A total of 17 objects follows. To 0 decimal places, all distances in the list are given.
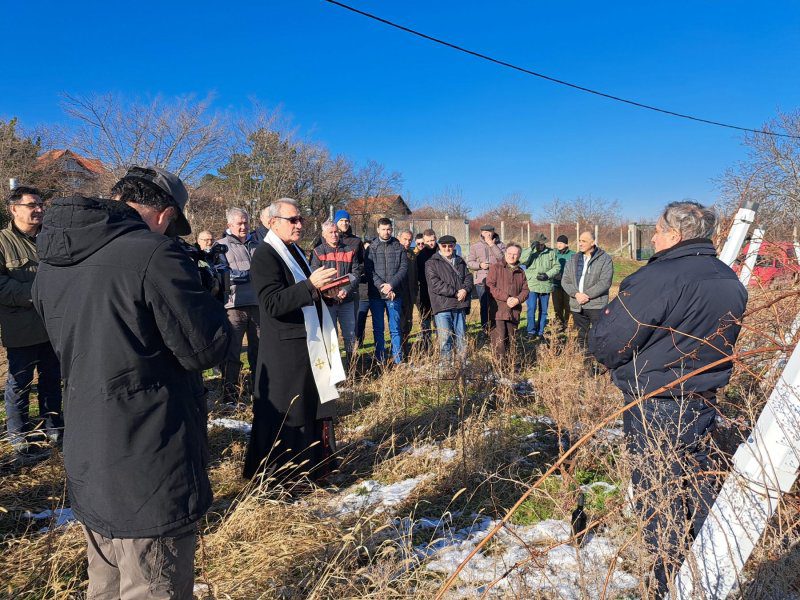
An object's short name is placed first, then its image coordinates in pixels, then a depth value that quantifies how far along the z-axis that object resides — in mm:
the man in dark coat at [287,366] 3299
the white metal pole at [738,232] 3809
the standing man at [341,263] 6414
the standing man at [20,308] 3814
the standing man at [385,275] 7016
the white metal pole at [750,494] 1854
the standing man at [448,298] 6629
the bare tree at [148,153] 18766
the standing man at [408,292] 7285
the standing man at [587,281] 6516
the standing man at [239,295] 5328
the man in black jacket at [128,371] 1609
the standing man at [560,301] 9500
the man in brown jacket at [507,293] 6750
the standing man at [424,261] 7877
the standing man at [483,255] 9617
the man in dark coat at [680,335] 2373
